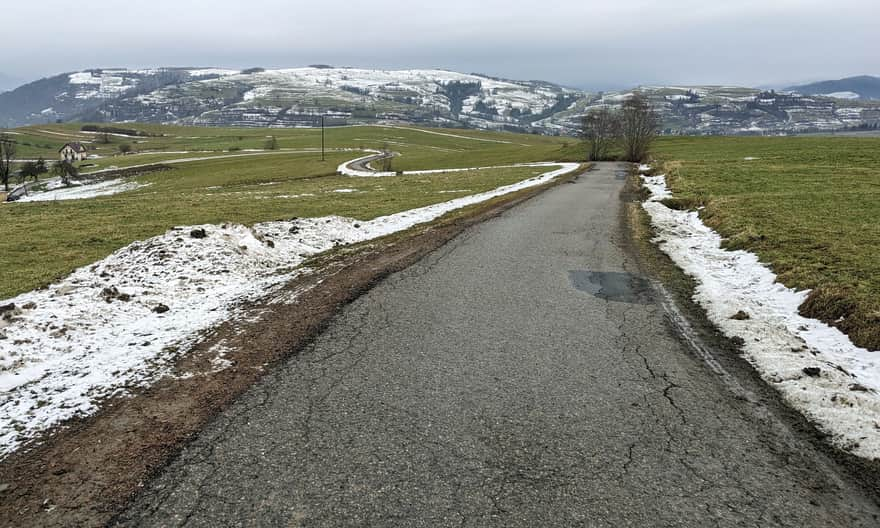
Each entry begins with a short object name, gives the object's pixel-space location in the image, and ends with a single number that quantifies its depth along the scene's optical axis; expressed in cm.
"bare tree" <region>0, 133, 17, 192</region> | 7850
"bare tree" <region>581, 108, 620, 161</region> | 8331
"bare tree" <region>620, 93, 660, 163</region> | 7488
